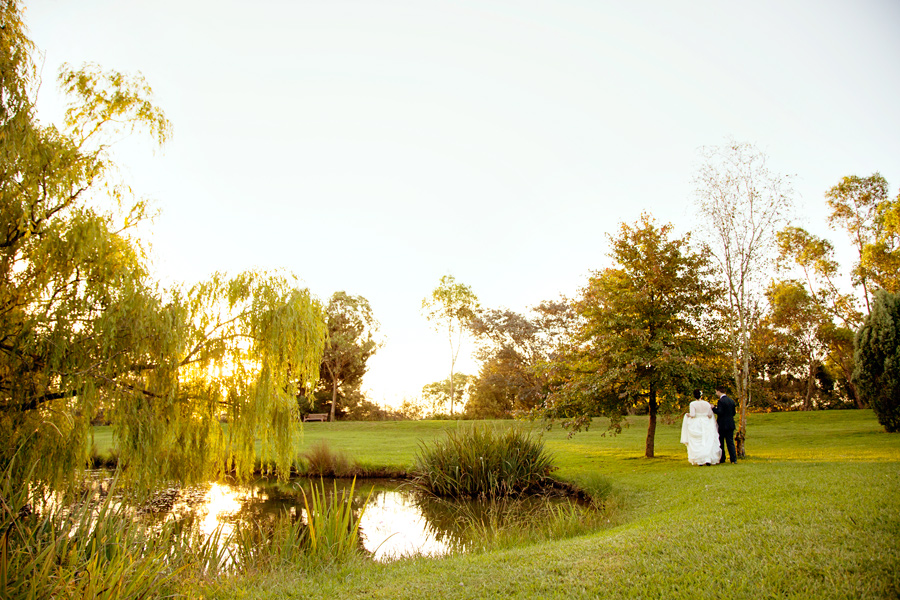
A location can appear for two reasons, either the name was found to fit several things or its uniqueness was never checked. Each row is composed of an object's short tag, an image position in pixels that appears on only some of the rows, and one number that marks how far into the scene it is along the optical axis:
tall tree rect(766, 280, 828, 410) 32.41
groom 12.66
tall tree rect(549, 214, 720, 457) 13.56
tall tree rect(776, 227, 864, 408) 31.58
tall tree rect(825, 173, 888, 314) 30.05
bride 12.64
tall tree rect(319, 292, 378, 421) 42.59
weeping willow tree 7.28
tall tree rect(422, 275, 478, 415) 41.69
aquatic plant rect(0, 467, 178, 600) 3.44
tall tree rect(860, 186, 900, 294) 25.45
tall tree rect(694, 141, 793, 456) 13.74
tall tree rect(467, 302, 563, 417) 37.38
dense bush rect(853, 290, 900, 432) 17.19
